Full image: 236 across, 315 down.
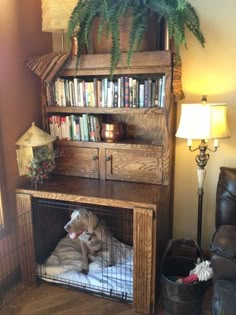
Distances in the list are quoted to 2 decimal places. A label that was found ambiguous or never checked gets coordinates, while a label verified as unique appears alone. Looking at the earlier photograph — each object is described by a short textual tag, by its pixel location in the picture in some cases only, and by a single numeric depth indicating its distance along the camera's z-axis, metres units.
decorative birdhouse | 2.11
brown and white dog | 2.14
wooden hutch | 1.84
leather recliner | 1.38
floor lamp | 1.84
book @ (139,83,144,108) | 2.05
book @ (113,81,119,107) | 2.10
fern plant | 1.82
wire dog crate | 2.13
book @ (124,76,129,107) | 2.08
